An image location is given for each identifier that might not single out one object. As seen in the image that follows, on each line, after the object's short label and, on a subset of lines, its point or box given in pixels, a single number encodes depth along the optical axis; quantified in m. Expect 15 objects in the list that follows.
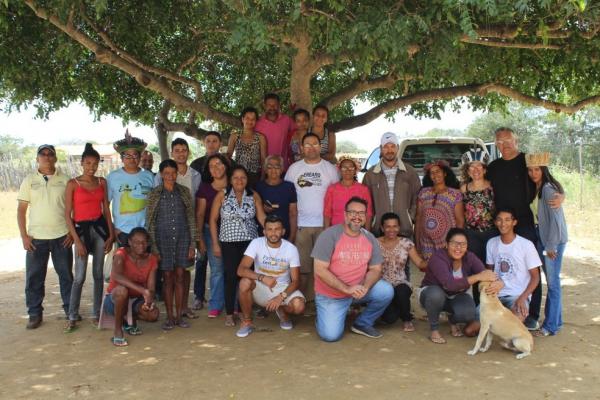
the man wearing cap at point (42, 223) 6.25
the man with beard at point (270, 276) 5.98
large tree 5.05
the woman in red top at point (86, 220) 6.17
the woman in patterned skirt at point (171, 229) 6.08
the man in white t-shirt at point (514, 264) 5.71
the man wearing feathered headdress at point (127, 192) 6.18
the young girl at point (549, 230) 5.73
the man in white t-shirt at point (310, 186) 6.41
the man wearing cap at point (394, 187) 6.43
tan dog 5.24
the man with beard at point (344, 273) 5.77
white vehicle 10.89
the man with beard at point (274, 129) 7.21
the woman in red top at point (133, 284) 5.76
